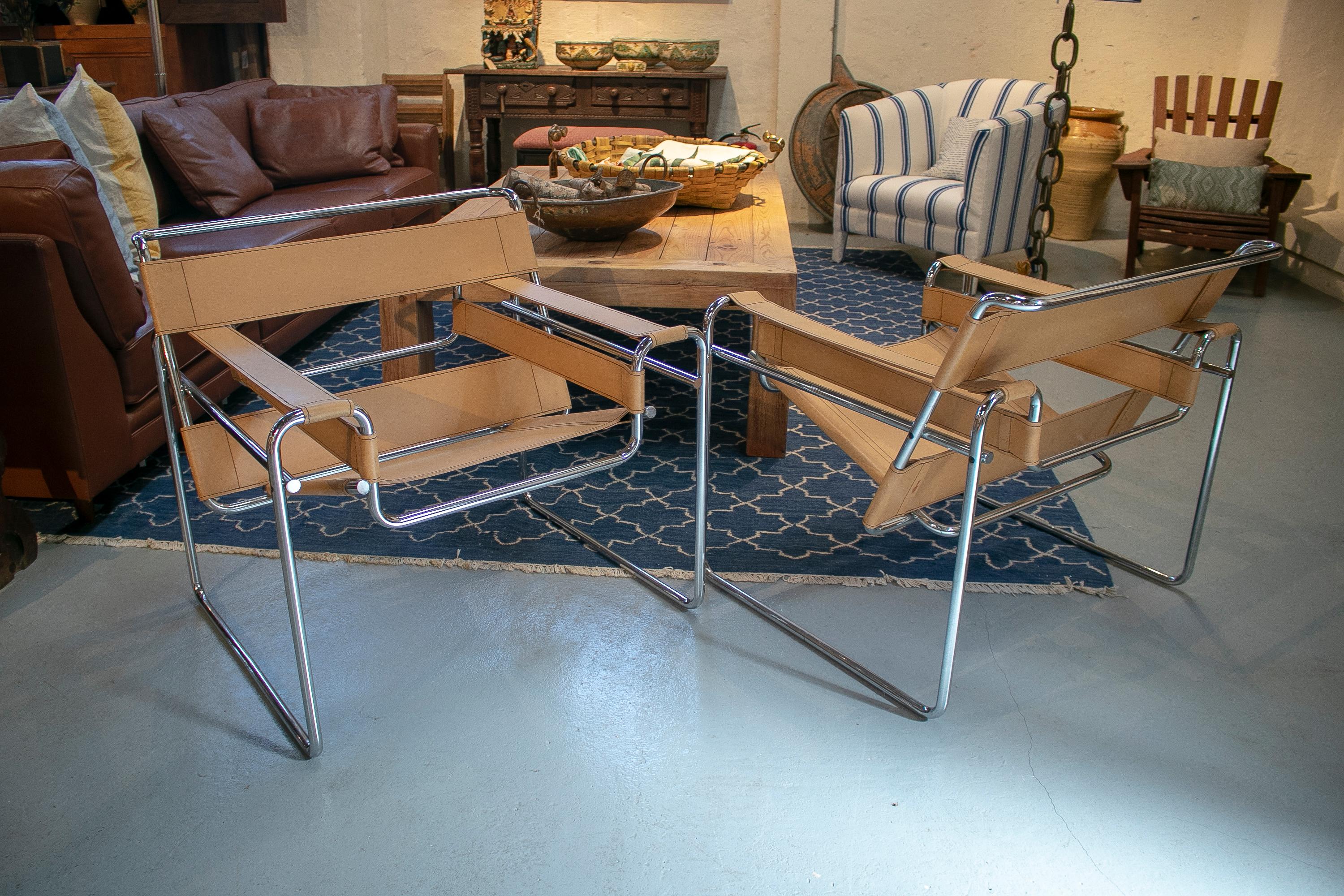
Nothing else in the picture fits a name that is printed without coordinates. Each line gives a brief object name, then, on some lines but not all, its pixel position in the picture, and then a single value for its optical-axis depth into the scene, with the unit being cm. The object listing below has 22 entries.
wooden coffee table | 241
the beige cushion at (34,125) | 250
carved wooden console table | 537
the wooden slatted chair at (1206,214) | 415
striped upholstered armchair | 411
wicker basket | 288
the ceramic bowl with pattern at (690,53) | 536
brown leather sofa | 201
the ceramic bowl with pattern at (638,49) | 537
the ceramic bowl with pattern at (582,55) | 532
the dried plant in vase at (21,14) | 458
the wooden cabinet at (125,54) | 498
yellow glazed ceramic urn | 506
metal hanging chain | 273
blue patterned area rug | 211
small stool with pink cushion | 518
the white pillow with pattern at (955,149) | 449
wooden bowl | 248
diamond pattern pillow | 418
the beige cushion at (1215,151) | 438
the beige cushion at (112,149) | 278
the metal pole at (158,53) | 477
